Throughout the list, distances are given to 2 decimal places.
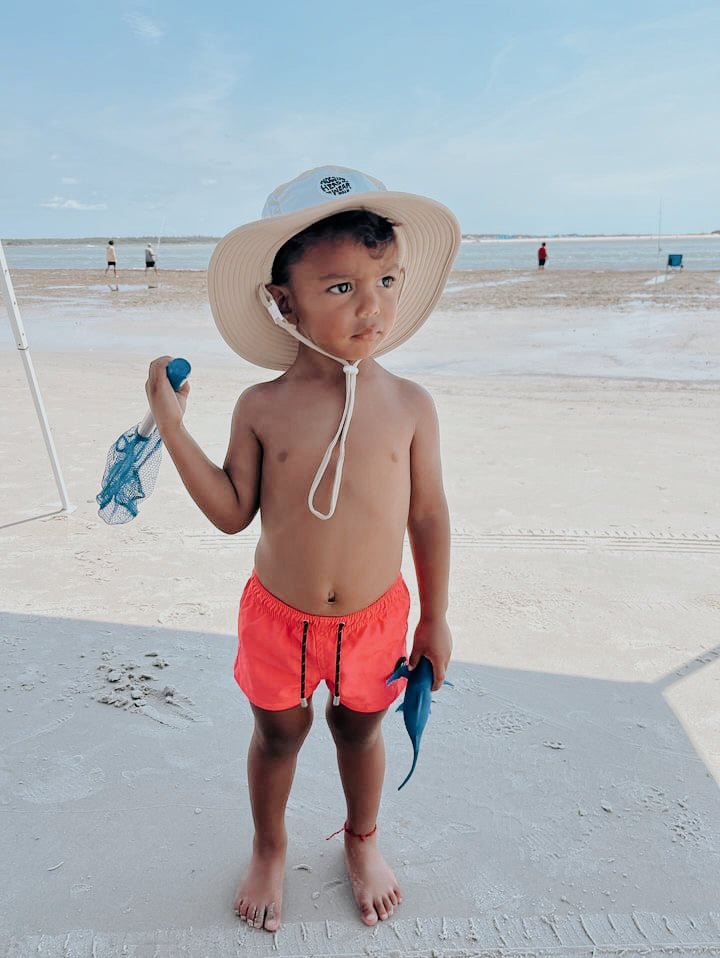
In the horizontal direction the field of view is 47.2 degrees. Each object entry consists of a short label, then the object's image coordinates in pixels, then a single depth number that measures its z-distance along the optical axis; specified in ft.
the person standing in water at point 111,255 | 92.84
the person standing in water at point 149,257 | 104.38
